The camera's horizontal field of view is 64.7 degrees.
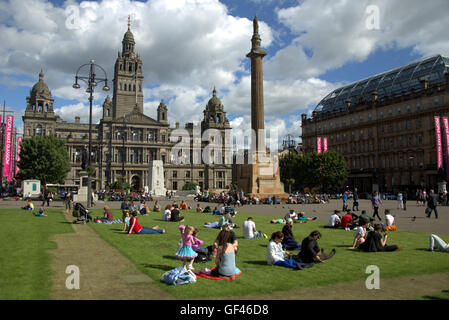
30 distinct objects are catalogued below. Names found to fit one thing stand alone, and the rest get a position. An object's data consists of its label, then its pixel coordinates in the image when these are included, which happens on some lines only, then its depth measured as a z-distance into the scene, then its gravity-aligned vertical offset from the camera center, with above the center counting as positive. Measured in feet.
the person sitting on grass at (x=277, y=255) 32.36 -6.82
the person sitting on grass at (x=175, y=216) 70.64 -6.53
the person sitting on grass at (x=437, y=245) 38.74 -7.03
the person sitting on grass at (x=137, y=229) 52.95 -6.89
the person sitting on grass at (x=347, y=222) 59.00 -6.84
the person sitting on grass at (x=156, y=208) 98.85 -6.86
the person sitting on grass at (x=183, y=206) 106.11 -6.83
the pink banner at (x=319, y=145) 227.77 +23.91
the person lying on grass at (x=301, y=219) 71.11 -7.55
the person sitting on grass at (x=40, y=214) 76.59 -6.37
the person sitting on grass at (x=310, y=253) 33.17 -6.69
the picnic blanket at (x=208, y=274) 28.30 -7.52
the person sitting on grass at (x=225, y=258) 28.37 -6.13
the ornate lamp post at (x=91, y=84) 89.71 +25.75
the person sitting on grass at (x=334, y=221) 60.80 -6.74
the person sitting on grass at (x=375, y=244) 39.27 -6.93
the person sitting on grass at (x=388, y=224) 55.67 -6.76
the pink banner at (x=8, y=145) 183.93 +21.09
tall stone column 132.36 +30.88
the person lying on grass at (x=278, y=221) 67.95 -7.44
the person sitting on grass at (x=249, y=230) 49.62 -6.65
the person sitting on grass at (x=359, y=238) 41.52 -6.59
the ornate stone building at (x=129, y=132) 327.06 +51.08
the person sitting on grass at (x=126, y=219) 54.44 -5.42
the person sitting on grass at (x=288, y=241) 41.50 -6.93
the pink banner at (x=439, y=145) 166.81 +17.24
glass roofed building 206.39 +38.32
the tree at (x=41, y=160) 204.44 +14.15
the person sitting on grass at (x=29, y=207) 94.44 -5.96
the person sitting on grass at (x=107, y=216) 67.11 -6.11
